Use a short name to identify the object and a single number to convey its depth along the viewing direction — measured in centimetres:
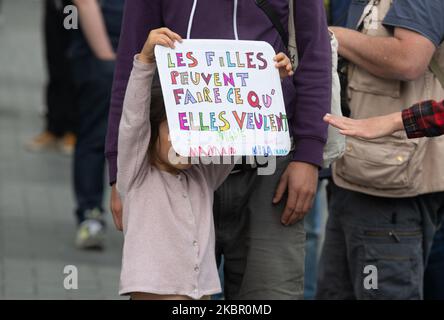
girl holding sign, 664
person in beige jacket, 761
